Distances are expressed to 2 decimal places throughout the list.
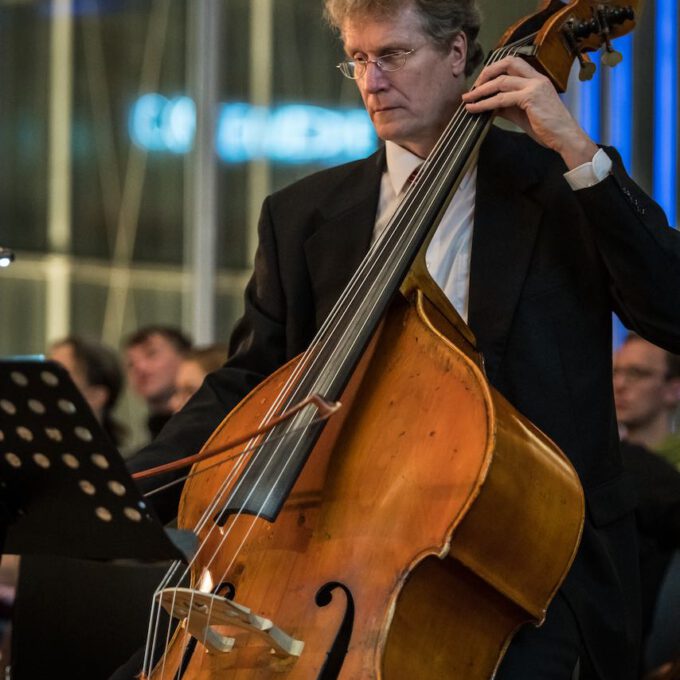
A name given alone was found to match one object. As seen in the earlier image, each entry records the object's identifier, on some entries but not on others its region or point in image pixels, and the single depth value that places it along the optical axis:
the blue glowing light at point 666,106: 11.17
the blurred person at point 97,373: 10.57
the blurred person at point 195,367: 8.99
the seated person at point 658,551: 6.58
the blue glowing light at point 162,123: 14.23
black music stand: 3.36
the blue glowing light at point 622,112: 11.27
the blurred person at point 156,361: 11.39
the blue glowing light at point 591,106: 11.27
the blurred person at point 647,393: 8.15
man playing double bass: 4.19
